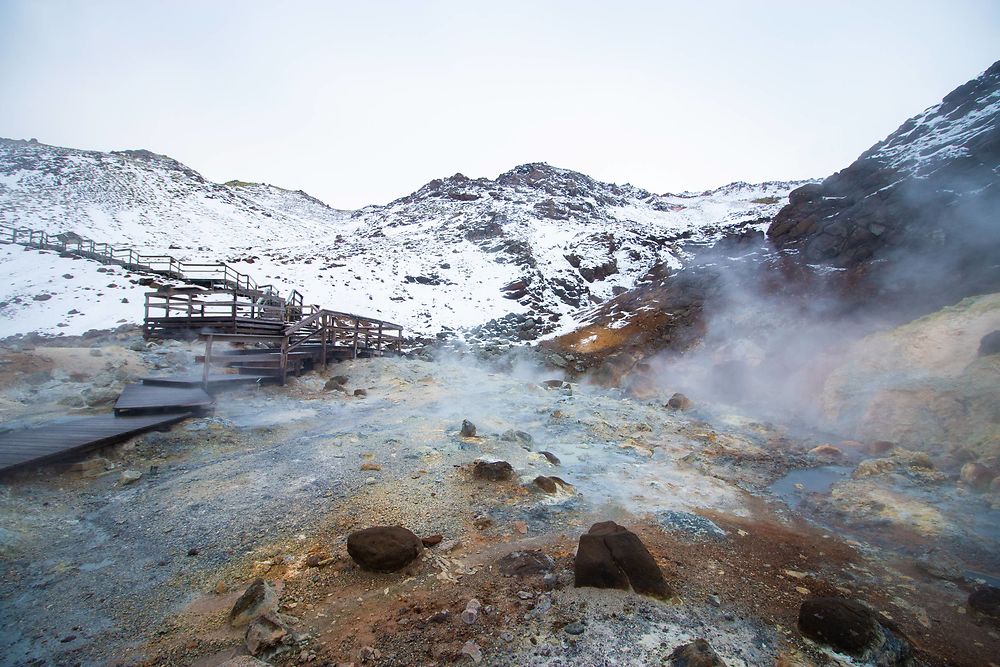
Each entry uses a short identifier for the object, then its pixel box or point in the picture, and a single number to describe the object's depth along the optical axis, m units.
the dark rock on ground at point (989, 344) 8.37
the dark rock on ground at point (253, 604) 2.96
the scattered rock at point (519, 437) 7.68
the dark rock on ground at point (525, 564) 3.61
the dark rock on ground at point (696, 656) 2.51
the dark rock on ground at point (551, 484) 5.45
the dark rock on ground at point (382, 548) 3.57
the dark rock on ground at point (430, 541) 4.09
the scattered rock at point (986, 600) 3.39
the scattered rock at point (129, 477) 5.33
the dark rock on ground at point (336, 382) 12.14
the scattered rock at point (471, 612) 3.02
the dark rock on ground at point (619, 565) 3.35
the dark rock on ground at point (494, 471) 5.76
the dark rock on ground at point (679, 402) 12.07
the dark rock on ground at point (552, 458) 6.82
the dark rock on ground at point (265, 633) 2.69
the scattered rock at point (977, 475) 5.90
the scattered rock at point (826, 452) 7.95
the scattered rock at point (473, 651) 2.69
